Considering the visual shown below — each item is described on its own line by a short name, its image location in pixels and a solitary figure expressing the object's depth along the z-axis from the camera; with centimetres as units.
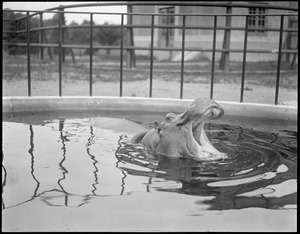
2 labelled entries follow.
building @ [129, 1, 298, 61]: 1711
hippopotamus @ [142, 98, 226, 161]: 293
